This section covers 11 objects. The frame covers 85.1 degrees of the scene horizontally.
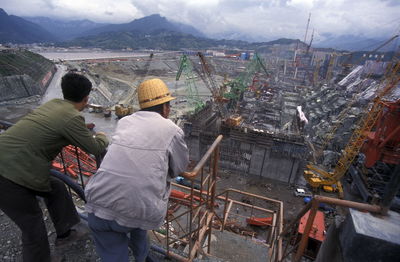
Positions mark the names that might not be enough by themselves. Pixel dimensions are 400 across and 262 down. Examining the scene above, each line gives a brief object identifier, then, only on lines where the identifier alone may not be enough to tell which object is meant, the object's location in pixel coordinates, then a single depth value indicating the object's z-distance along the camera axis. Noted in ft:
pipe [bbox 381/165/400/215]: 6.17
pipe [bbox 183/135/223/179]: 7.70
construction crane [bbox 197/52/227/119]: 104.01
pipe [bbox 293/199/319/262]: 7.99
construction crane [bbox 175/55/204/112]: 117.68
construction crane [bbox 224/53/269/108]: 129.59
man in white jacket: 5.59
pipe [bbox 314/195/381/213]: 6.82
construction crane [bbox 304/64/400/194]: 56.59
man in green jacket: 6.65
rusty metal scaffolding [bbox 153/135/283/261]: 9.09
